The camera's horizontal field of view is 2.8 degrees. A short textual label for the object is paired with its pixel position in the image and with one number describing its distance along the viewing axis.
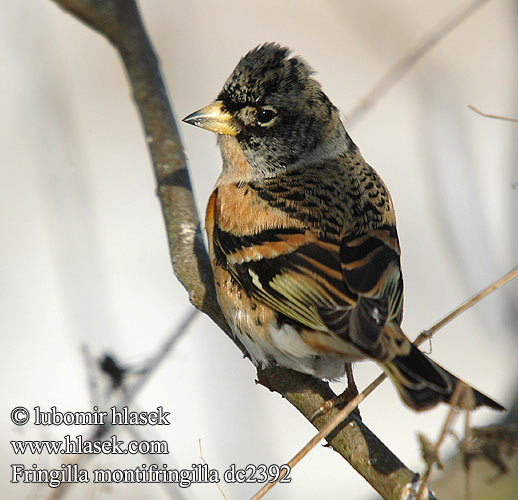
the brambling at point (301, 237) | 2.74
